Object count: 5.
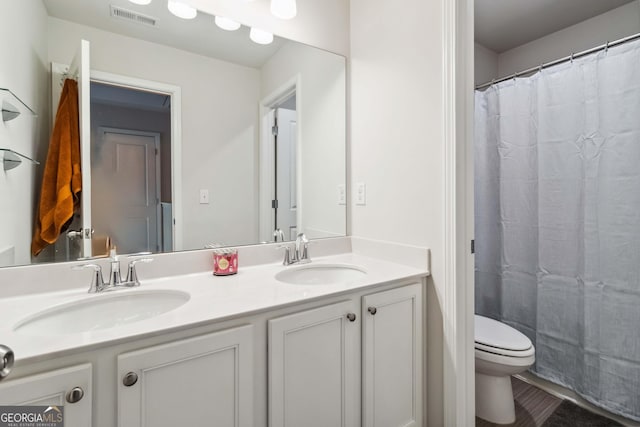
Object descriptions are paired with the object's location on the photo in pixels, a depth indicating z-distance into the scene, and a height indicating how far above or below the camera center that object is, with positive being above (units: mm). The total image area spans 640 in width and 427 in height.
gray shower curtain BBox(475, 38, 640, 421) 1528 -50
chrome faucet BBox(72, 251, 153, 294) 1043 -224
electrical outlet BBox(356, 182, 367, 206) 1671 +94
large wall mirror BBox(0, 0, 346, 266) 1144 +363
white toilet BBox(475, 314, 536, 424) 1484 -768
